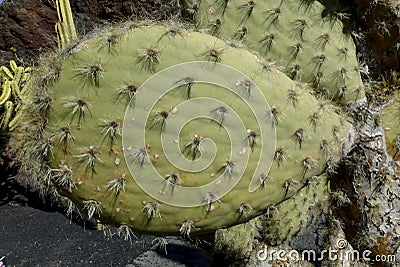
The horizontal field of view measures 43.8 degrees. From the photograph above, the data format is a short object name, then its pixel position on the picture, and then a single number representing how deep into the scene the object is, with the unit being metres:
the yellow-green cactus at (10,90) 3.29
